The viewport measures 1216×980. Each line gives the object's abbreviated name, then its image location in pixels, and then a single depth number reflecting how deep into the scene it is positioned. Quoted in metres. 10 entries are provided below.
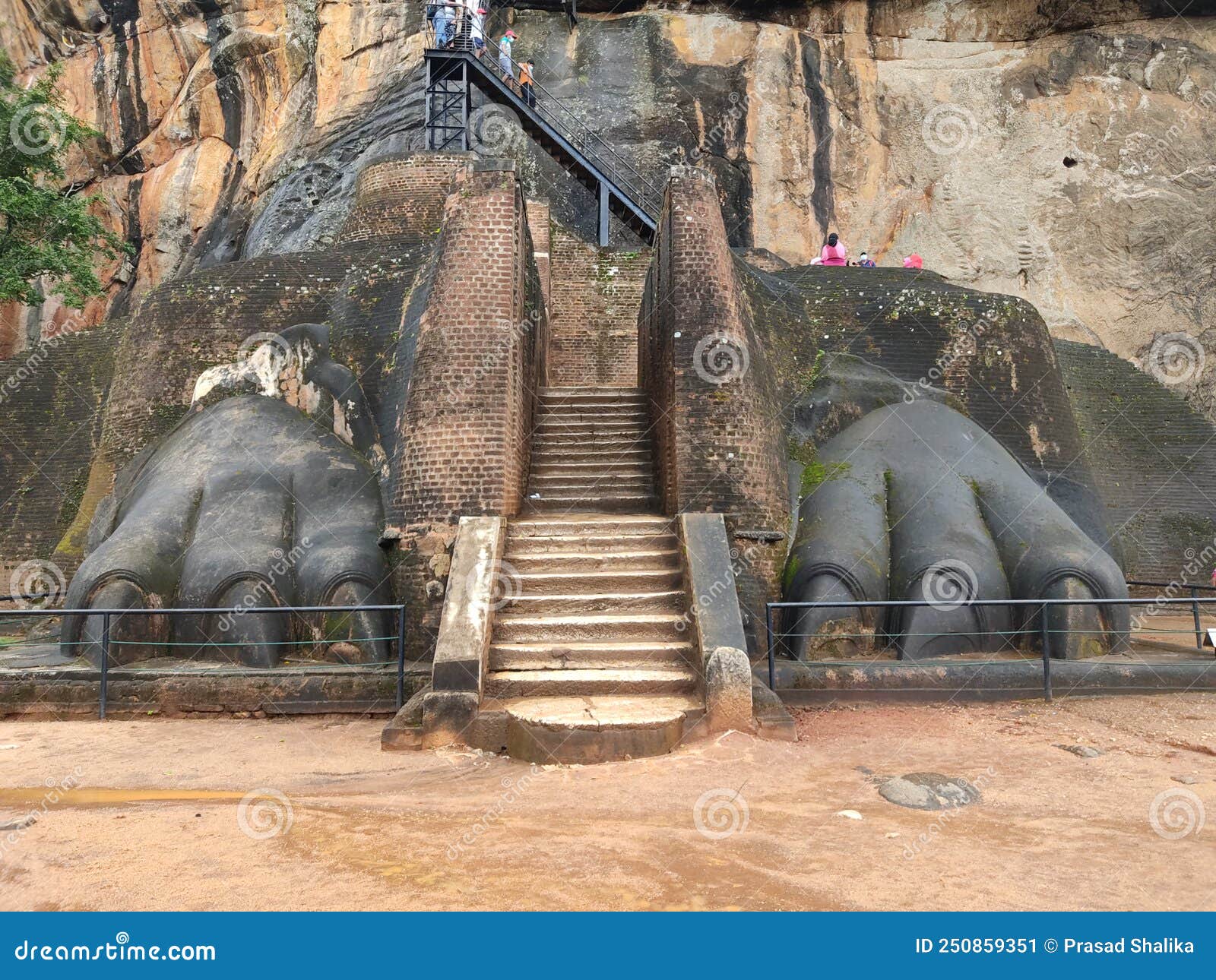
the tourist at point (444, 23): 19.67
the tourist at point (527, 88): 19.48
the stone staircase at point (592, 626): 6.19
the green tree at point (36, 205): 15.94
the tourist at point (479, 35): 19.83
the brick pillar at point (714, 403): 8.80
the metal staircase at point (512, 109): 18.31
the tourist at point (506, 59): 19.75
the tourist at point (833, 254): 15.24
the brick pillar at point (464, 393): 8.62
